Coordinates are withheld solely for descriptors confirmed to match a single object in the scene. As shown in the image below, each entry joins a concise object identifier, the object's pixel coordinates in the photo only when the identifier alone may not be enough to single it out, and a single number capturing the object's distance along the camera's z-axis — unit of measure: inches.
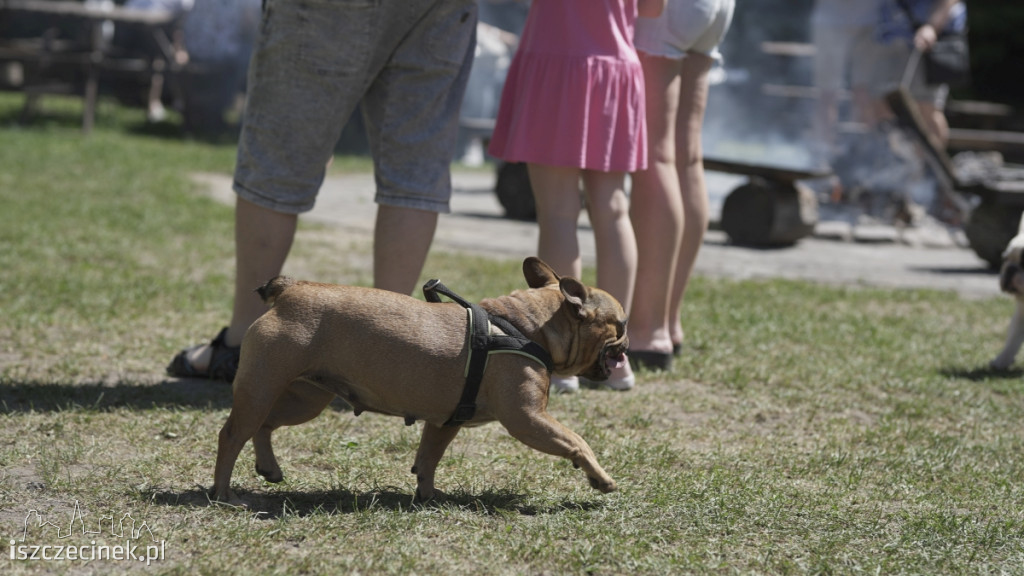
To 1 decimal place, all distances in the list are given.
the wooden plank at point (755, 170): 544.4
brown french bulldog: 186.7
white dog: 330.3
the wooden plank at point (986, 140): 783.7
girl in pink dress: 274.5
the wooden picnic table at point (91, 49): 936.9
